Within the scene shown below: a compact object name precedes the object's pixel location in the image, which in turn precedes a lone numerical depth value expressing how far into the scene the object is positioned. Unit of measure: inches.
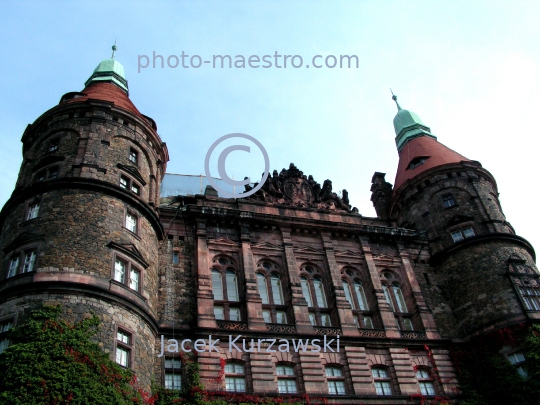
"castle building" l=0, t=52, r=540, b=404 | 866.8
